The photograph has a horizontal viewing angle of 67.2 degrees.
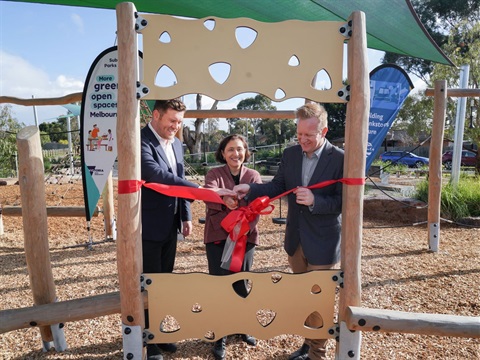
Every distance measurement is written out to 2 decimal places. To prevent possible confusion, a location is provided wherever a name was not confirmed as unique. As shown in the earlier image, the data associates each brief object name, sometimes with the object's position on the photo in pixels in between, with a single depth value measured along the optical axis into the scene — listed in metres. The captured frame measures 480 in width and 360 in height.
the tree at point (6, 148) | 13.05
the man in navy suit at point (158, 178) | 2.14
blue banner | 4.32
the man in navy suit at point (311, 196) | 2.05
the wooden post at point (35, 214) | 2.25
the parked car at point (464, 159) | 20.94
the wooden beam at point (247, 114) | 4.91
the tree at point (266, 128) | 30.39
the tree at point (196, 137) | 19.77
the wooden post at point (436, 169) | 4.48
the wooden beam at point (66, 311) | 2.05
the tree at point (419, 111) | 14.88
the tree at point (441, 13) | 24.67
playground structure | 1.84
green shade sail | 3.87
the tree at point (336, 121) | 27.51
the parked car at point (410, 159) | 23.61
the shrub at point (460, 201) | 6.08
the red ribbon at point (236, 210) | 1.92
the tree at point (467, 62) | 12.31
